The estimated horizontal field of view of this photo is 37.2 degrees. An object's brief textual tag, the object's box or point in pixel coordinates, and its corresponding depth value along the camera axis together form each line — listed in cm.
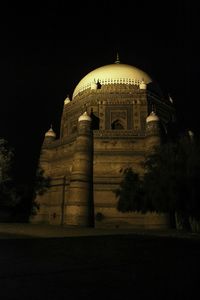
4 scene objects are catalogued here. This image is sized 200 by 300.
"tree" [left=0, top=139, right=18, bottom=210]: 2258
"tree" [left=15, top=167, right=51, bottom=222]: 2783
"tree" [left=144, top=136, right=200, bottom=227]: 1587
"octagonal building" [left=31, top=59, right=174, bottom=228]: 2352
